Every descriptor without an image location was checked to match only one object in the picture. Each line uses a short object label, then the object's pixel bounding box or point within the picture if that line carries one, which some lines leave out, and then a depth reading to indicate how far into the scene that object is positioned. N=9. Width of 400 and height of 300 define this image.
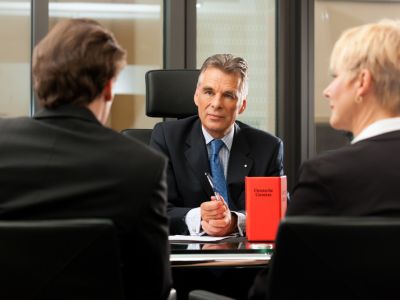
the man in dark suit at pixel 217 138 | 4.74
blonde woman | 2.49
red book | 3.68
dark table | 3.16
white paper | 3.76
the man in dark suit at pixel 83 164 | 2.47
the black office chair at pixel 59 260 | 2.18
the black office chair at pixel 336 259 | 2.19
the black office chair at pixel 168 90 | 5.16
